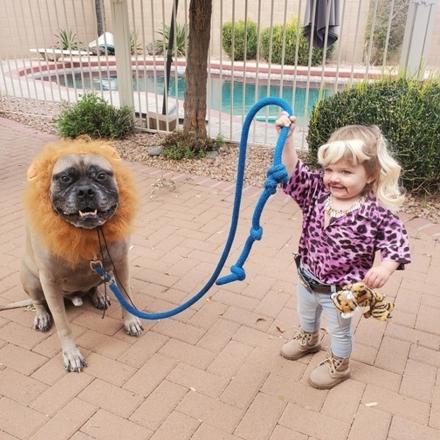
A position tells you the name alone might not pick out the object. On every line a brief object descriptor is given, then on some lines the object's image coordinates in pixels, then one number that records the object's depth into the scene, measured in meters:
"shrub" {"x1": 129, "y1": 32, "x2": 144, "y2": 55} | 17.58
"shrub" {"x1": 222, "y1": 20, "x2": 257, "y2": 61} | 17.93
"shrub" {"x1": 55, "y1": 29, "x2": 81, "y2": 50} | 11.37
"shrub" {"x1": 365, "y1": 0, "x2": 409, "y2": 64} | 16.19
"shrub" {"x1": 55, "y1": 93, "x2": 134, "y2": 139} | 7.50
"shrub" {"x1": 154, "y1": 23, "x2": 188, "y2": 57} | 15.53
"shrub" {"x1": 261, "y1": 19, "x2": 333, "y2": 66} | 16.80
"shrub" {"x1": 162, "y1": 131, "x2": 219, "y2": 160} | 6.73
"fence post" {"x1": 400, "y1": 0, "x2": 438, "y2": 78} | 6.02
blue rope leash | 2.20
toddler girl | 2.20
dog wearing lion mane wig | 2.35
